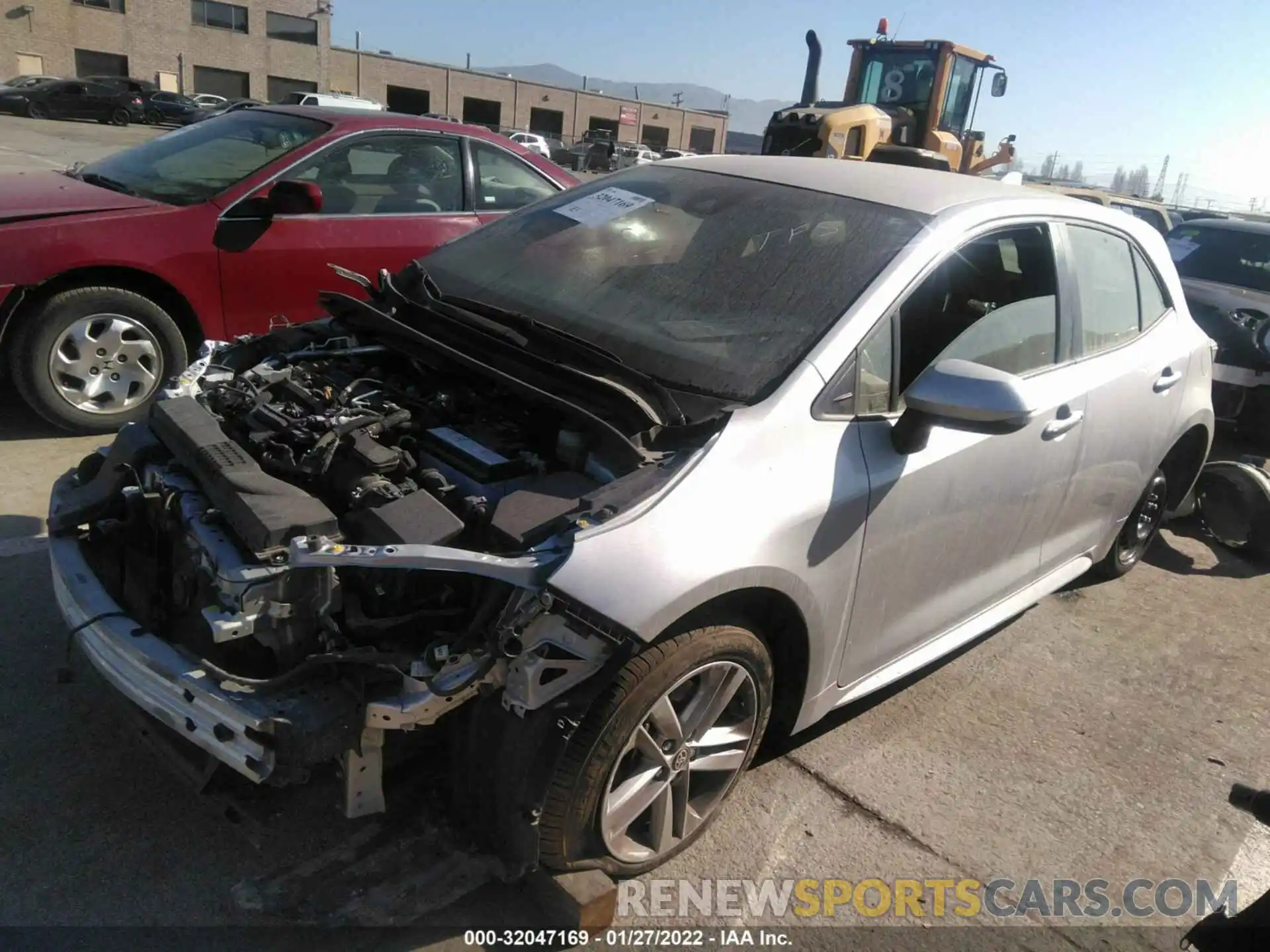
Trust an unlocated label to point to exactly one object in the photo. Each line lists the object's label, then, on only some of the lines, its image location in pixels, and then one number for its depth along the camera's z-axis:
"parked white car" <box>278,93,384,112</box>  21.42
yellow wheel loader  10.80
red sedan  4.53
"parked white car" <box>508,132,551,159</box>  33.69
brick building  43.56
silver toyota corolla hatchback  2.09
